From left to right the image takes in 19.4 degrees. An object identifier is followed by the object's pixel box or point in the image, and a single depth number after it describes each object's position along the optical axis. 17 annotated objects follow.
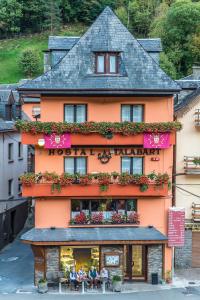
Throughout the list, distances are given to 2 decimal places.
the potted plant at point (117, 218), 33.58
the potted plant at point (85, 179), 32.47
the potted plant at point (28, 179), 32.31
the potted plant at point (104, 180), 32.50
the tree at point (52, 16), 105.19
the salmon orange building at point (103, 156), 32.50
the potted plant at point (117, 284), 31.80
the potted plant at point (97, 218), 33.47
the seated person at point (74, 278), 32.06
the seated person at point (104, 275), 32.19
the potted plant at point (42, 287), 31.64
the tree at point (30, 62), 92.69
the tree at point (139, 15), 101.75
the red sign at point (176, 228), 33.75
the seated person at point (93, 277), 32.41
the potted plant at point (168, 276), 33.59
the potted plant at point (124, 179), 32.62
